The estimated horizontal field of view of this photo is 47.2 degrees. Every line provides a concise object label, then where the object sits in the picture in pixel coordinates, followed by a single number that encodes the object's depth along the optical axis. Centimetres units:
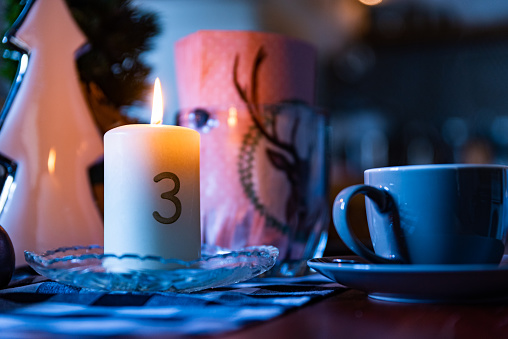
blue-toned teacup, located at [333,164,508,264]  45
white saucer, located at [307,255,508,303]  36
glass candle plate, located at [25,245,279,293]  41
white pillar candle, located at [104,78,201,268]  47
